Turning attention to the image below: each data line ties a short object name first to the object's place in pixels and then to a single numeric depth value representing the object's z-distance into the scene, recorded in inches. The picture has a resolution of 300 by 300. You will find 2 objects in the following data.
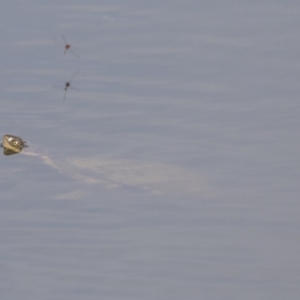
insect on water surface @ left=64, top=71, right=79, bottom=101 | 685.4
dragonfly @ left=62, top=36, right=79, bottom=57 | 737.0
